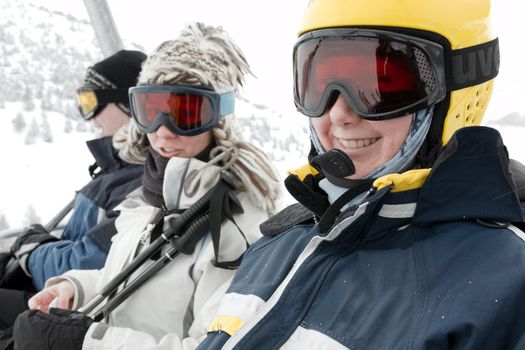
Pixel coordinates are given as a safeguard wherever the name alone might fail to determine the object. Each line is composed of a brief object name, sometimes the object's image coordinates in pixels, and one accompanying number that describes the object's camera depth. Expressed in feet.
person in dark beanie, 6.95
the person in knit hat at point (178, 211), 4.75
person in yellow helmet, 2.36
